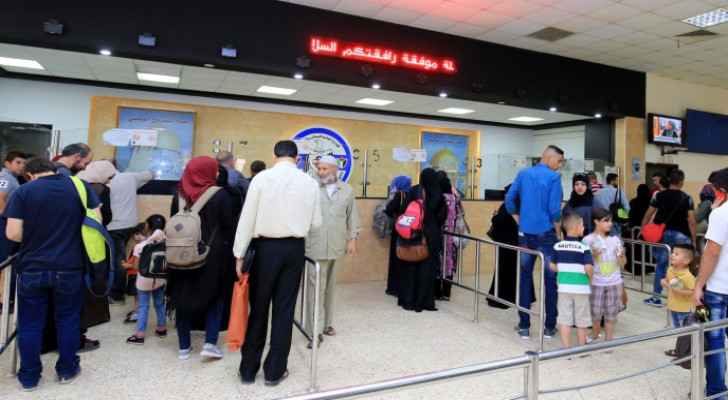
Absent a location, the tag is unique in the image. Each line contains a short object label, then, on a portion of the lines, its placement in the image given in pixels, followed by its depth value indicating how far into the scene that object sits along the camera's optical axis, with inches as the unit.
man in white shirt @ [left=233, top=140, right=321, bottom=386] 103.0
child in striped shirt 126.0
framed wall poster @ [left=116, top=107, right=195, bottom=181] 197.6
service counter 223.3
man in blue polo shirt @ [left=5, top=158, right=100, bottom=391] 97.8
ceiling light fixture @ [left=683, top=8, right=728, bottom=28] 212.7
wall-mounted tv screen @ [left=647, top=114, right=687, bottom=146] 321.4
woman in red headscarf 113.2
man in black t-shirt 197.9
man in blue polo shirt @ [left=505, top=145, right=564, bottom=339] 146.1
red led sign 221.0
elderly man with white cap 136.8
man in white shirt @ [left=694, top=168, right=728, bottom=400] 93.7
